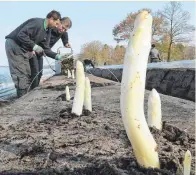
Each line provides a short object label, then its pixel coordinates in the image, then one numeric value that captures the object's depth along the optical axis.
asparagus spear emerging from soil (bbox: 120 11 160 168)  0.68
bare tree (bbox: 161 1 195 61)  26.11
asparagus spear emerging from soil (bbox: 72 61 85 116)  1.39
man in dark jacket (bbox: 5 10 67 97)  3.41
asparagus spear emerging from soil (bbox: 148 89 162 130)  1.04
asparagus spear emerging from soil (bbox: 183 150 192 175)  0.60
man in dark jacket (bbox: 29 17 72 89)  3.76
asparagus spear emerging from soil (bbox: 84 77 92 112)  1.50
